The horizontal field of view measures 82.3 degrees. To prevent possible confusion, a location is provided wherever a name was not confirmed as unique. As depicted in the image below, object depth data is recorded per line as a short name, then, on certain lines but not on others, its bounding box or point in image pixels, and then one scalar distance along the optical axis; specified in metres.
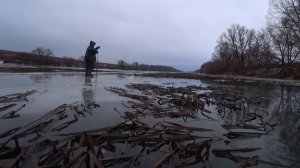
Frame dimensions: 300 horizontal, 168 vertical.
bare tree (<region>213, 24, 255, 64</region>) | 58.69
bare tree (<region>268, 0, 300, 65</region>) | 28.09
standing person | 13.10
